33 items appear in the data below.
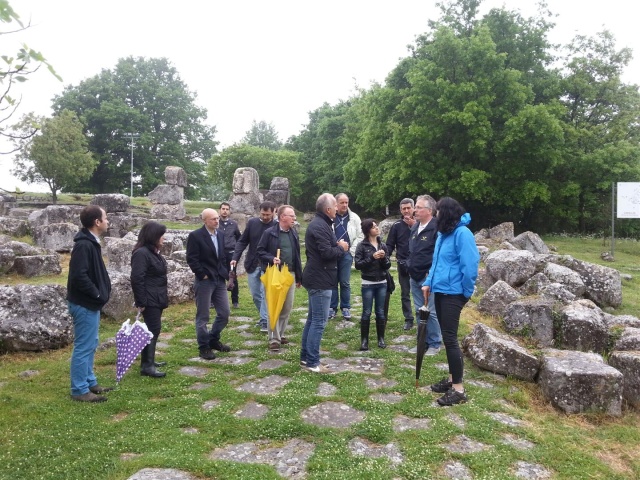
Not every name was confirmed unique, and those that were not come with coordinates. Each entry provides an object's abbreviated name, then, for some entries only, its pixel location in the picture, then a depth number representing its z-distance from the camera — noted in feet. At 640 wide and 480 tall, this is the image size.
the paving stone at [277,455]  13.07
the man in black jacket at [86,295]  17.29
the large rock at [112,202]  76.74
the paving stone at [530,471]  13.05
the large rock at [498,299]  30.94
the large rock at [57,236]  56.54
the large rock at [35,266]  41.01
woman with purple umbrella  19.83
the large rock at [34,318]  22.63
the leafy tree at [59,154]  112.88
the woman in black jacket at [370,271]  23.54
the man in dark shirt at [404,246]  26.69
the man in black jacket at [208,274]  22.11
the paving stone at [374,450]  13.71
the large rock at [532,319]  24.99
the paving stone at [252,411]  16.39
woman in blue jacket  17.17
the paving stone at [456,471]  12.79
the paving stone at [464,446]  14.20
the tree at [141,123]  152.56
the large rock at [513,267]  38.88
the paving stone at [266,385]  18.69
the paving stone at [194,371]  20.58
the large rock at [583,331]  24.14
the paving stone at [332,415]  15.87
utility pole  147.90
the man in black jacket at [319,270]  20.03
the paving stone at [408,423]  15.56
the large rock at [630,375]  19.06
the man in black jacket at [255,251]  27.30
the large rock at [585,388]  17.51
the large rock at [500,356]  19.90
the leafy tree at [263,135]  292.40
